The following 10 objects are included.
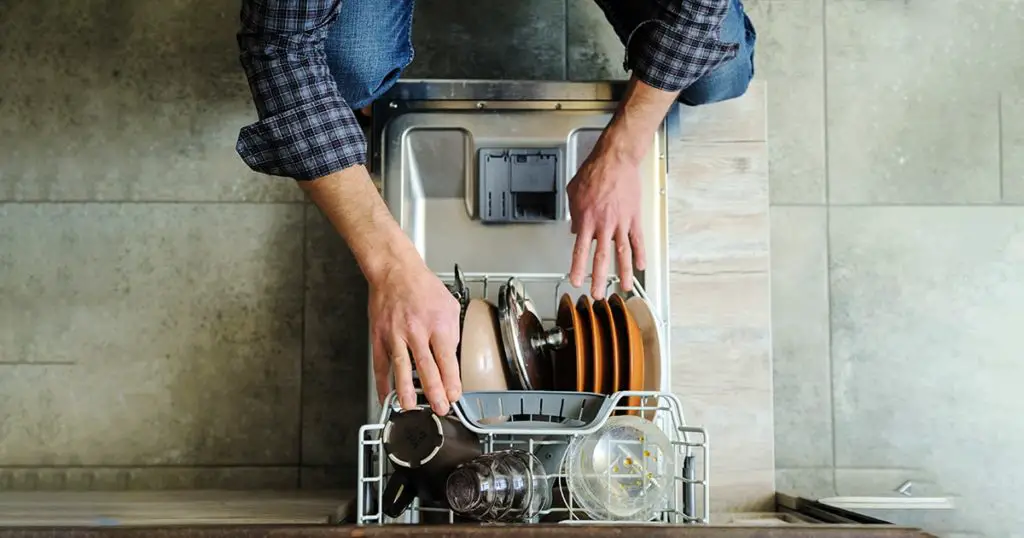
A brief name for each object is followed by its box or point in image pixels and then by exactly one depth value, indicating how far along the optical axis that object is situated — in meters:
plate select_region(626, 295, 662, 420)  1.13
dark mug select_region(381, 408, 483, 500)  0.93
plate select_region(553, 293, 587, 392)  1.12
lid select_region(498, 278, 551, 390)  1.08
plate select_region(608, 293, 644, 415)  1.10
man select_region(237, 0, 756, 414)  0.98
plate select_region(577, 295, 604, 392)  1.10
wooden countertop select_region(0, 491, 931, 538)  0.78
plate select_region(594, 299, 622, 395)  1.10
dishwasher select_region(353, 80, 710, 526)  0.92
